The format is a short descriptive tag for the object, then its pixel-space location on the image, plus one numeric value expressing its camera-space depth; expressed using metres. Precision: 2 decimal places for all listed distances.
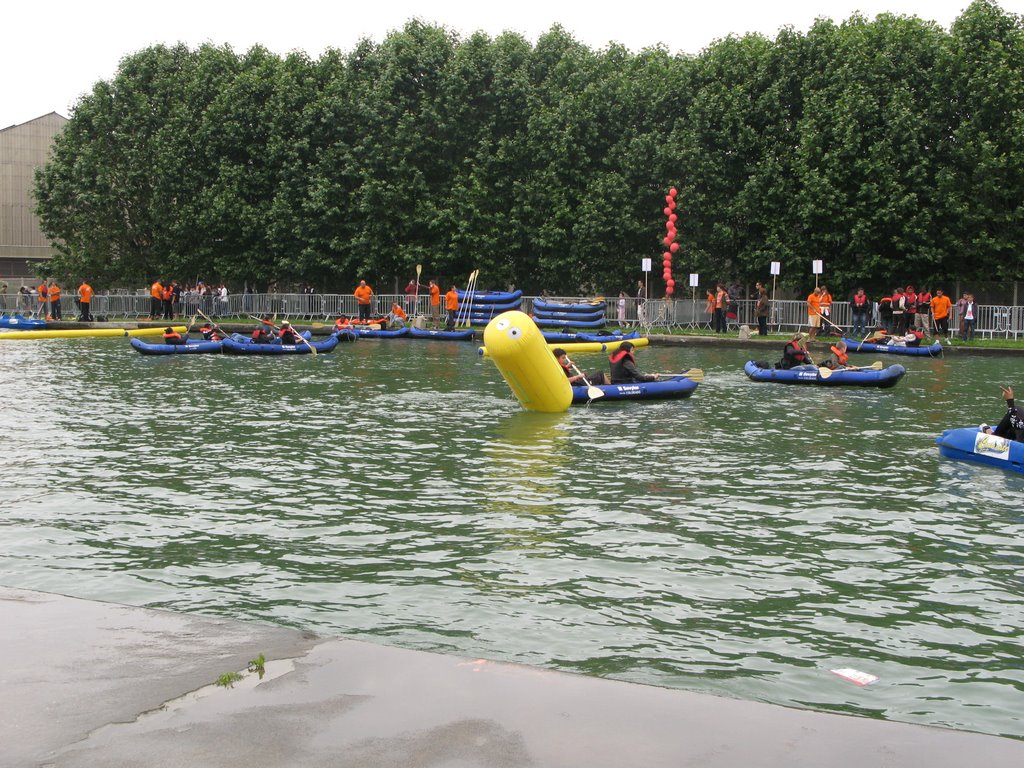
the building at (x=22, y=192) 76.56
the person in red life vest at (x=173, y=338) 37.58
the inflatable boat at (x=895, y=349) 38.47
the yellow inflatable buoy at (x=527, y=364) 21.88
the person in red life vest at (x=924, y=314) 43.66
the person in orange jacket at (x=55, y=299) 59.78
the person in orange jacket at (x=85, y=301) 54.56
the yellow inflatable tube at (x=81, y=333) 45.58
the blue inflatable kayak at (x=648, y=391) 24.69
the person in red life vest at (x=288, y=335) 37.88
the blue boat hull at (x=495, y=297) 50.97
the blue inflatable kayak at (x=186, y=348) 36.81
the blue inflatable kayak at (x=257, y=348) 37.16
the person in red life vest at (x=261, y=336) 37.97
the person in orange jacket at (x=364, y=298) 51.25
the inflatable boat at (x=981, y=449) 16.64
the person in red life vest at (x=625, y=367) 25.47
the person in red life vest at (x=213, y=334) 38.50
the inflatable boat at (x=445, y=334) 45.22
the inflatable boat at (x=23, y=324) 51.38
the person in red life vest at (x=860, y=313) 45.00
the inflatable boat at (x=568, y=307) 49.25
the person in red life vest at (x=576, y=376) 24.70
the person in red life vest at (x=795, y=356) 29.27
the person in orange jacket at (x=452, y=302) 49.94
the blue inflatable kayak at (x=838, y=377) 27.81
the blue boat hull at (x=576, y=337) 40.75
